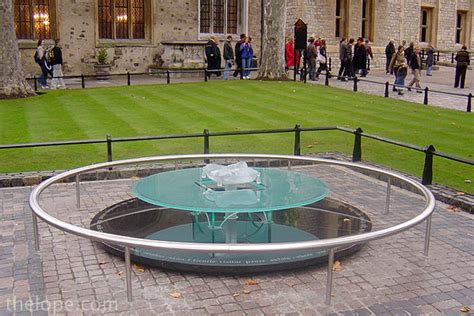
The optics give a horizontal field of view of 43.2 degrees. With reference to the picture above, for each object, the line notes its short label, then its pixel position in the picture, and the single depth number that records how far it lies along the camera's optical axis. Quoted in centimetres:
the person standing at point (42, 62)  2305
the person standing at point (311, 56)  2480
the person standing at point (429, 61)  3077
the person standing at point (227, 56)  2550
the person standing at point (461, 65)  2347
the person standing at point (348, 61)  2562
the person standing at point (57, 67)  2233
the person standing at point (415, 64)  2261
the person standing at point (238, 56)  2629
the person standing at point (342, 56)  2588
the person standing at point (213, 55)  2581
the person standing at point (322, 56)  2669
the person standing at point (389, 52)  3158
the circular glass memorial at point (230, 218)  639
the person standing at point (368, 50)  2893
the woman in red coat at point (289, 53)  2745
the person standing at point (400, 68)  2216
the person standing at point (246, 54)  2633
